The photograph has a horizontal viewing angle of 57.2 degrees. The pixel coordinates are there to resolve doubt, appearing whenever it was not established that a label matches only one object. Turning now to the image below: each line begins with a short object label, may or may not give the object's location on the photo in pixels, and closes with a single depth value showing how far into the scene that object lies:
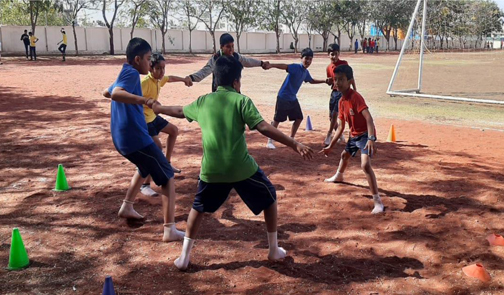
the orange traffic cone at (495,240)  4.11
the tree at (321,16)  61.03
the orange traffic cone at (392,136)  8.49
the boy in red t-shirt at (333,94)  7.41
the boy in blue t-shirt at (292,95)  7.47
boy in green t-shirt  3.32
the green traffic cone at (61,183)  5.59
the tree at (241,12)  55.92
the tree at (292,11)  63.31
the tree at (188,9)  56.12
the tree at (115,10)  44.59
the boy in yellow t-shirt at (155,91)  5.10
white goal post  13.58
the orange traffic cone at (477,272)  3.49
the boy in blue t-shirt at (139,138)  4.04
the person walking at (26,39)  32.03
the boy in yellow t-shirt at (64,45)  33.50
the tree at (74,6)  46.06
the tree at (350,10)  60.12
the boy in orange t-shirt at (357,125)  4.88
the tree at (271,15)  60.57
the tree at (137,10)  48.53
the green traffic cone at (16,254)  3.60
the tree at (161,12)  50.92
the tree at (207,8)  56.40
